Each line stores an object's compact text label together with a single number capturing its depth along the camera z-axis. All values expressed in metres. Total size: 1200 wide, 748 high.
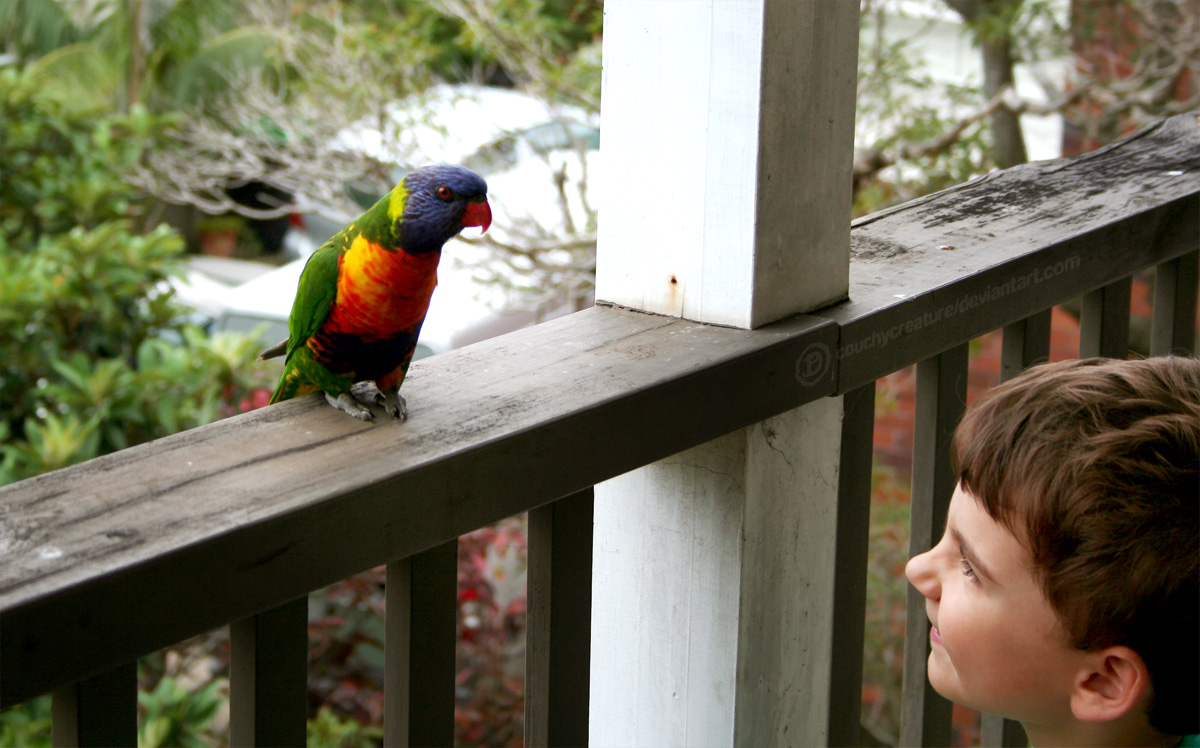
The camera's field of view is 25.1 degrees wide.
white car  4.66
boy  1.57
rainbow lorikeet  1.69
